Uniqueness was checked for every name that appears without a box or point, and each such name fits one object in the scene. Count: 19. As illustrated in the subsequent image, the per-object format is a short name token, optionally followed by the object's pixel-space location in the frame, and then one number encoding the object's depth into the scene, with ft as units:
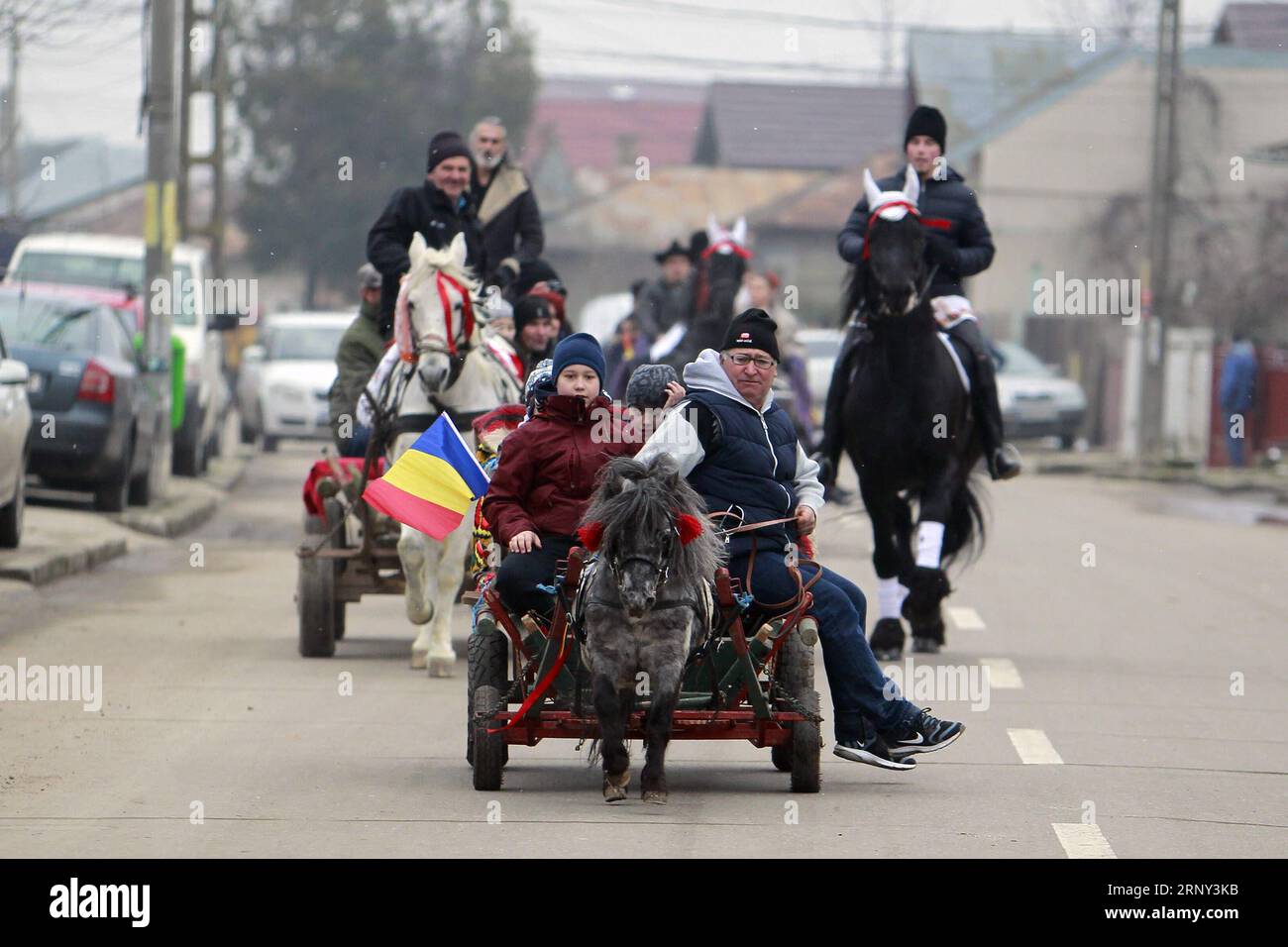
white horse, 38.52
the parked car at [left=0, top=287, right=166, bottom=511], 60.64
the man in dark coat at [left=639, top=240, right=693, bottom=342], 62.90
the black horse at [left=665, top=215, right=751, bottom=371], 55.83
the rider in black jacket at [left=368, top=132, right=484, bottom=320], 42.75
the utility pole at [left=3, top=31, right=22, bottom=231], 55.83
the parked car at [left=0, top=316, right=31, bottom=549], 49.98
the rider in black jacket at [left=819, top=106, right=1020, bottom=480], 43.24
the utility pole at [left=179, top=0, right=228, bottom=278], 108.58
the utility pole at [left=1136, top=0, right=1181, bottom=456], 119.24
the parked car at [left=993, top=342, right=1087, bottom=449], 128.57
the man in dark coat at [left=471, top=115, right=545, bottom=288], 47.14
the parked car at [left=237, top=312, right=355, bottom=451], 102.12
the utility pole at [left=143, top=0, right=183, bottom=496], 69.62
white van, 81.00
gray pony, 26.37
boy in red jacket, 28.48
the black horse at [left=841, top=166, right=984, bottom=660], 41.75
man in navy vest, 28.81
